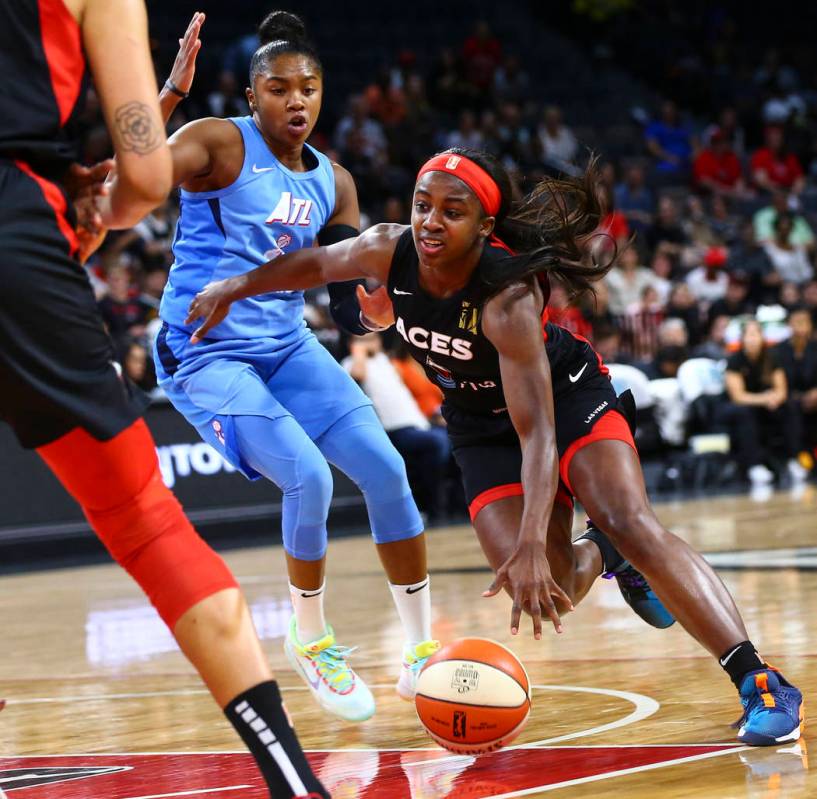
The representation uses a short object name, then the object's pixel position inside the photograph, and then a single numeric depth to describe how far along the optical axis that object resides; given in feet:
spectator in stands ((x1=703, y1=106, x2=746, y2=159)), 66.39
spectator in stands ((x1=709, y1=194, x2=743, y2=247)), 59.47
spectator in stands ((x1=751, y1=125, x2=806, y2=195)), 63.87
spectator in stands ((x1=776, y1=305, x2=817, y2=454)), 47.34
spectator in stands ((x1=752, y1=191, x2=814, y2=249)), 57.88
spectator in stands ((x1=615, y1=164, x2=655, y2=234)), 59.00
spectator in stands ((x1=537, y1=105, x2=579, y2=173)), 59.57
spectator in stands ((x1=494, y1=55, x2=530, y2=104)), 63.72
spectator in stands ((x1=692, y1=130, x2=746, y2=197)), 63.26
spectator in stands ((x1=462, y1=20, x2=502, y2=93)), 62.44
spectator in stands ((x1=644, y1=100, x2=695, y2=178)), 65.62
